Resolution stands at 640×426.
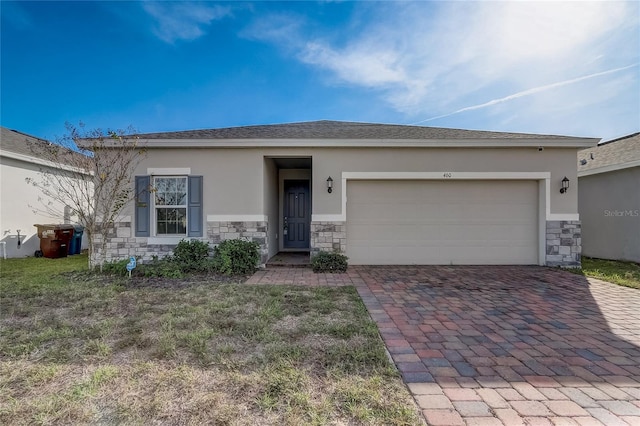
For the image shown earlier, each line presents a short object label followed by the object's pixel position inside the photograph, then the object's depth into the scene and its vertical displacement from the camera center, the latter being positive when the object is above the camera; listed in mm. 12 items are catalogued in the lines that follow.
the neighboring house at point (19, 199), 8523 +427
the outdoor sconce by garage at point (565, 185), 6887 +677
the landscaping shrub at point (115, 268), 6098 -1209
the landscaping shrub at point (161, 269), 5895 -1215
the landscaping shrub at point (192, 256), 6379 -1011
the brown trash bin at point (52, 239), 8828 -846
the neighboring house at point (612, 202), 7867 +331
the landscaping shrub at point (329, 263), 6606 -1191
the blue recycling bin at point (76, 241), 9531 -975
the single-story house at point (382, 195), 6926 +435
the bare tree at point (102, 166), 6559 +1125
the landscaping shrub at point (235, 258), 6275 -1029
